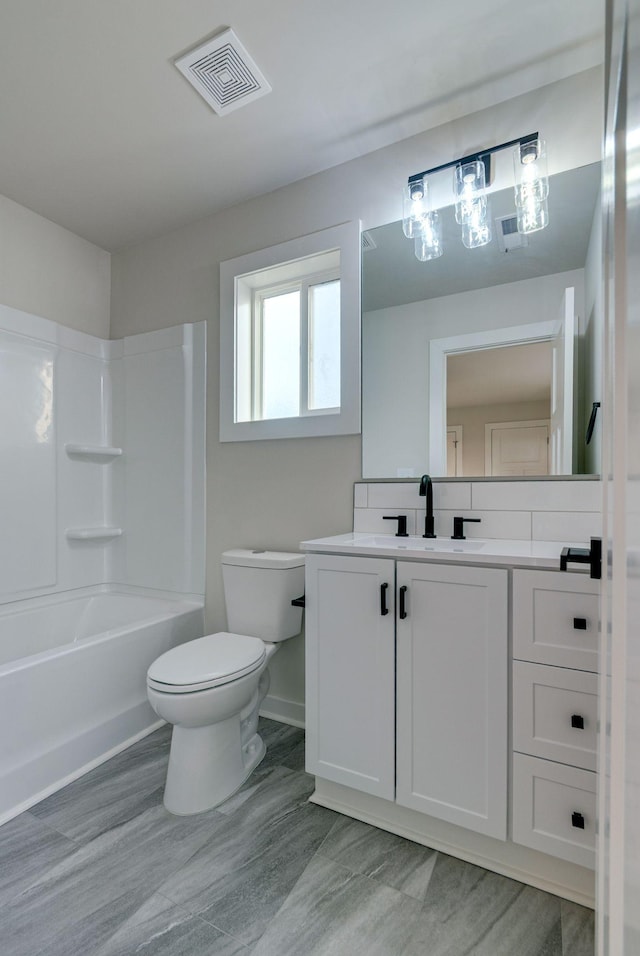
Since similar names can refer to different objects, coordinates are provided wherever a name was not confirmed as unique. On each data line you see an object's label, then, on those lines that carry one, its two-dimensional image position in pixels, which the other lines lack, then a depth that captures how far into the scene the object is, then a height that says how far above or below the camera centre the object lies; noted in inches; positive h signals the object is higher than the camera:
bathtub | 64.9 -32.7
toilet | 61.2 -27.6
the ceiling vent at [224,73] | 61.4 +56.6
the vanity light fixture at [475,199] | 67.2 +43.0
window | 81.4 +27.3
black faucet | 69.7 -2.2
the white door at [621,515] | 14.0 -1.2
